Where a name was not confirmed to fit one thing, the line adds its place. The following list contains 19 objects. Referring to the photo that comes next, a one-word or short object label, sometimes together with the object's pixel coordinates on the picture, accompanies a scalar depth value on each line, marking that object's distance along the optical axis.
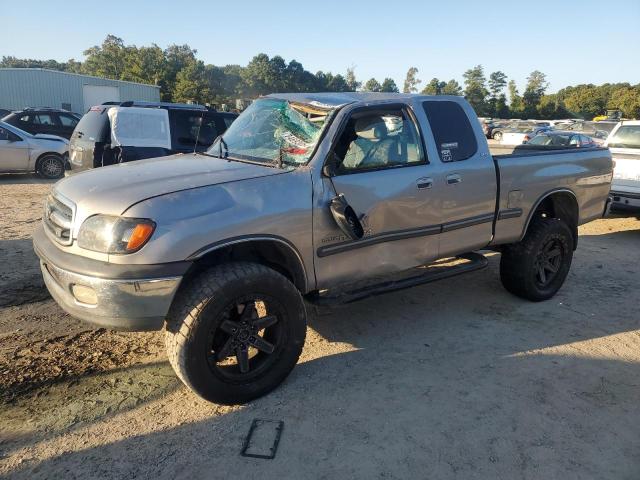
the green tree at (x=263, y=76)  96.25
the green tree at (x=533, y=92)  73.12
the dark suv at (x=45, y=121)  15.25
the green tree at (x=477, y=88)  74.69
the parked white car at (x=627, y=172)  7.82
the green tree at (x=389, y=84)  108.62
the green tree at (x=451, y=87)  83.81
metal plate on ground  2.68
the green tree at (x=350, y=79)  104.90
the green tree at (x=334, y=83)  98.06
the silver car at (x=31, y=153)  11.92
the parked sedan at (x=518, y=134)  27.60
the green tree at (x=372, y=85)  105.93
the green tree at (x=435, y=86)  81.11
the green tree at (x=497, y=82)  89.56
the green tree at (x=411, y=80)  119.12
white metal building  32.41
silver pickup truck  2.76
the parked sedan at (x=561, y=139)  17.31
